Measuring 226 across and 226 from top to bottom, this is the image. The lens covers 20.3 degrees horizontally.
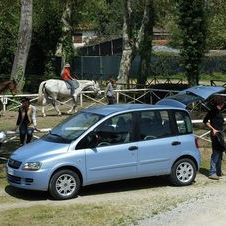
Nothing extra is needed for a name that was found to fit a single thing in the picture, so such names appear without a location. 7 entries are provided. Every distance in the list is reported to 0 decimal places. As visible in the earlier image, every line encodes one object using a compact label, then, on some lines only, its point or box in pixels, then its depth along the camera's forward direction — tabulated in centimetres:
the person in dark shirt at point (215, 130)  1423
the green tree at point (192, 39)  2955
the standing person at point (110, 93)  2762
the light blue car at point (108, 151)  1216
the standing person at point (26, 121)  1599
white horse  2656
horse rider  2708
